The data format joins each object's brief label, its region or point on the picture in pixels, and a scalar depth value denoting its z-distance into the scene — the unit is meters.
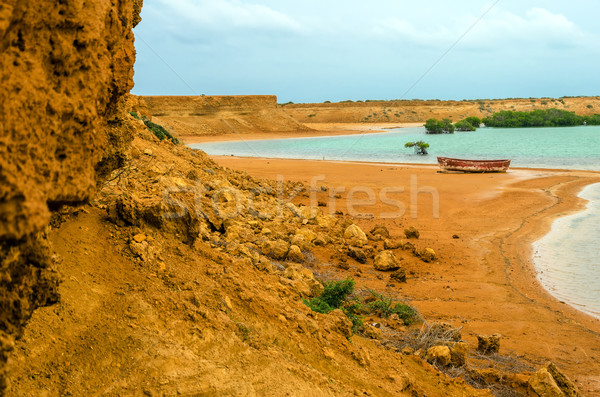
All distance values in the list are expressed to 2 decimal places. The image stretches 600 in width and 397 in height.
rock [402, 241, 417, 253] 9.59
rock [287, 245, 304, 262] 7.89
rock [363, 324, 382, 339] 5.43
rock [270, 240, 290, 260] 7.55
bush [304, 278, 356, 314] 5.88
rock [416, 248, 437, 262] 9.16
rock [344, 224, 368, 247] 9.47
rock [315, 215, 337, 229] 10.16
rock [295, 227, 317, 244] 9.05
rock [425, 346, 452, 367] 5.04
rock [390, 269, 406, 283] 7.99
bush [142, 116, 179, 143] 13.02
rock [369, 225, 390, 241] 10.49
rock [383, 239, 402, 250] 9.62
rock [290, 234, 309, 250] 8.61
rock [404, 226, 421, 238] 10.77
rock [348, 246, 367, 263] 8.76
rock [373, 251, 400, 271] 8.43
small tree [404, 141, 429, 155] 34.15
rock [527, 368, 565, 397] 4.44
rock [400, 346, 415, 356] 5.07
